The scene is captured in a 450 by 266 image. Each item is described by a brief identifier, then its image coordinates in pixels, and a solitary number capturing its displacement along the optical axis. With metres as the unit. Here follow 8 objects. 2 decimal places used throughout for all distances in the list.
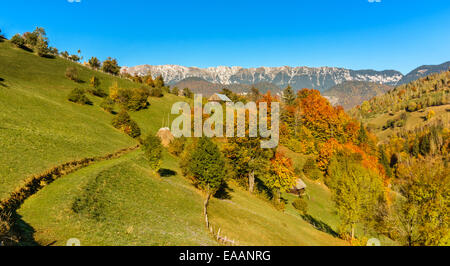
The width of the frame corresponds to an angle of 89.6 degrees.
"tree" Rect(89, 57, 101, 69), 134.50
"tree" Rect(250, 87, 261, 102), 148.75
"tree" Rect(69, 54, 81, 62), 129.62
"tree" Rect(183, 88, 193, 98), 151.31
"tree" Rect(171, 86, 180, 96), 143.00
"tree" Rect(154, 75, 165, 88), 134.25
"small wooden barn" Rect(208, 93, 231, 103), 133.55
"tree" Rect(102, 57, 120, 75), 132.25
